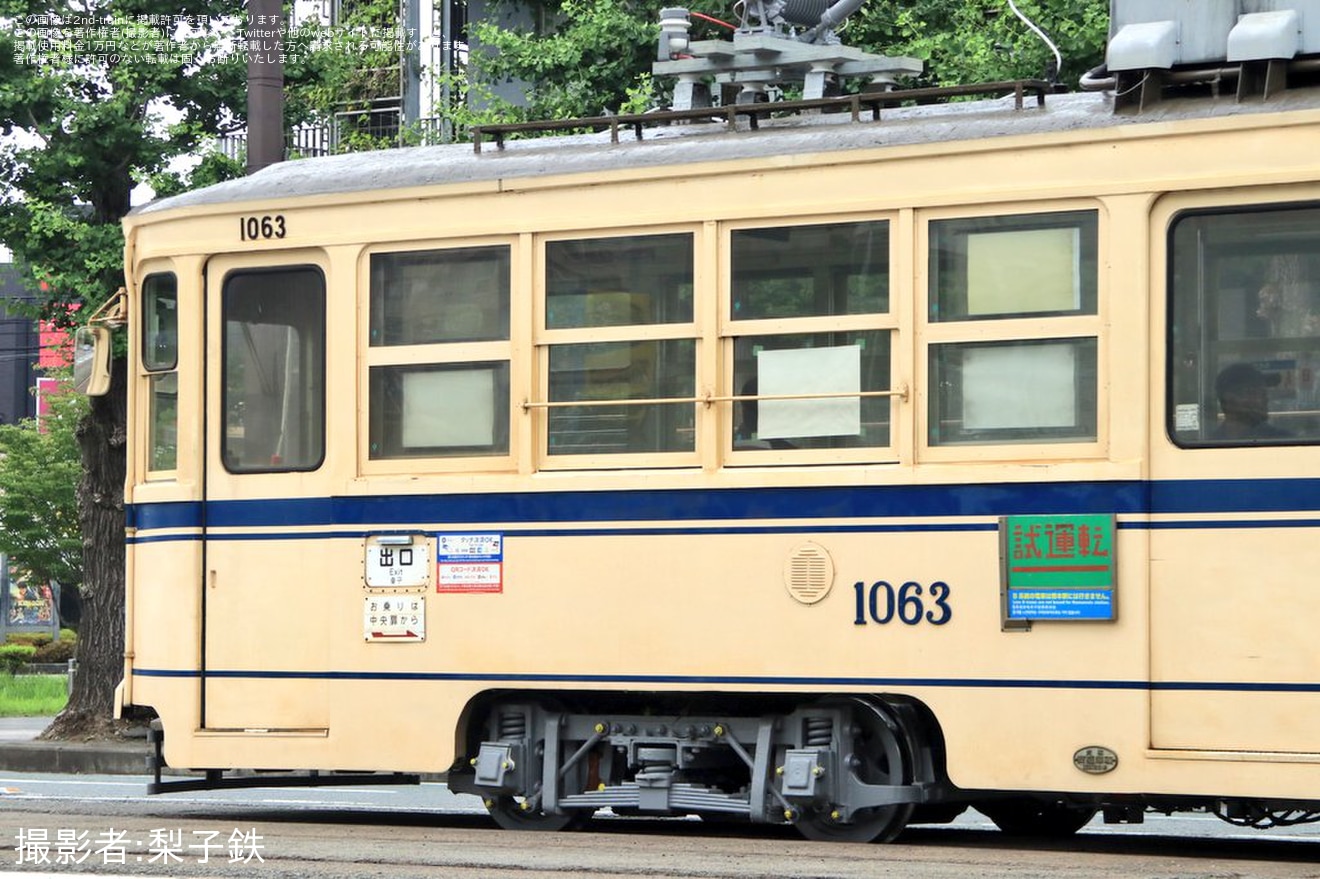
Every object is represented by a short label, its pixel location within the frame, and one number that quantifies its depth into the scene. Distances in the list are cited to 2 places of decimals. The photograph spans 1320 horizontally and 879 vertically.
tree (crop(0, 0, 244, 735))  19.16
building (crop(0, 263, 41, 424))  59.91
